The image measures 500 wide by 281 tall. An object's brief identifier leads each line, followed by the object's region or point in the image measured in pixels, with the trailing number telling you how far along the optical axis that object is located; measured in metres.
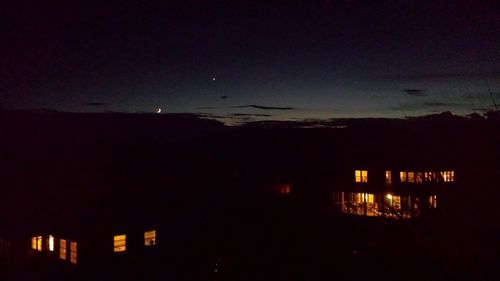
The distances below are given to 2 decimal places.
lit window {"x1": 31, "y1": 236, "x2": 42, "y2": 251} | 16.40
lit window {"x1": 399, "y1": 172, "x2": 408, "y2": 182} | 26.07
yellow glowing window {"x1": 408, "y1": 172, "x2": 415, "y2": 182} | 25.59
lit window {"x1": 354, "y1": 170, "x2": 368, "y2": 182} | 27.21
